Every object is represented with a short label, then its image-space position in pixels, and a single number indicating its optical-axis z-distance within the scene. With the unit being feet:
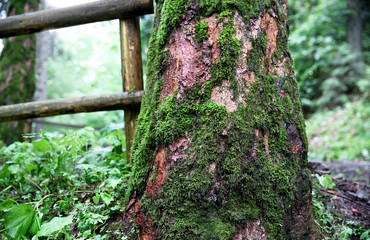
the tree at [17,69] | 16.58
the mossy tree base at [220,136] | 4.35
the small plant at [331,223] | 5.57
